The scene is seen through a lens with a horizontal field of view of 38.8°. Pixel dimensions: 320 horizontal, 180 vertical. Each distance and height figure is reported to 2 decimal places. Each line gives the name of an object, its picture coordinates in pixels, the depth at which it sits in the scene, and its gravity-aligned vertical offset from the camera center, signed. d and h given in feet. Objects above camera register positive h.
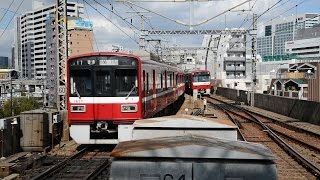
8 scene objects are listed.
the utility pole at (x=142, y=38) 123.95 +12.25
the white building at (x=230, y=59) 292.12 +14.44
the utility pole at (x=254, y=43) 115.85 +9.78
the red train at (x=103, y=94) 41.37 -1.14
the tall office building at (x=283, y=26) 404.59 +65.67
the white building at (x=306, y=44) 453.99 +38.41
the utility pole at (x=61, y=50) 53.67 +3.81
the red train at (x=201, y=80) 160.25 +0.41
